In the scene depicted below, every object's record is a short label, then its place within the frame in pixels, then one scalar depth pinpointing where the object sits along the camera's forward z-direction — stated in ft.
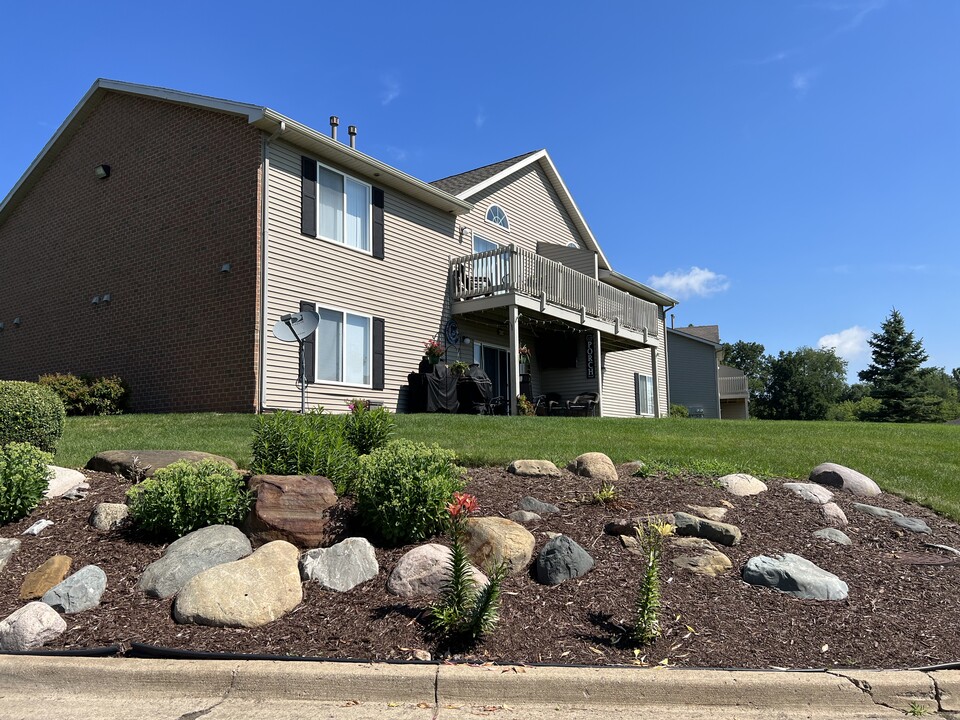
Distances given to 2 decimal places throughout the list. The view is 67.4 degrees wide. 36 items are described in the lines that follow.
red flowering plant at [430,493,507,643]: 12.40
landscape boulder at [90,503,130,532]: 17.61
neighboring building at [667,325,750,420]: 110.11
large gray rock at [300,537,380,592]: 14.80
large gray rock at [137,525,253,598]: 14.64
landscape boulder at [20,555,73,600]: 14.96
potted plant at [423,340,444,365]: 50.52
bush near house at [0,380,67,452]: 22.45
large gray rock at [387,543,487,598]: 14.32
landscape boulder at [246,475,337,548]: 16.38
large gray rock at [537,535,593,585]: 14.70
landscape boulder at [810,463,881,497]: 22.24
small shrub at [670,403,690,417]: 89.97
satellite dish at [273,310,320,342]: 34.32
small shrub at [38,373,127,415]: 41.93
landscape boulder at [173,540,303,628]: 13.44
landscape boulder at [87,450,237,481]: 21.01
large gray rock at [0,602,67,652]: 13.14
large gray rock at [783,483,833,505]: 20.21
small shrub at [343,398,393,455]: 21.67
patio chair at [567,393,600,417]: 60.85
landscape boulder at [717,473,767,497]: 20.67
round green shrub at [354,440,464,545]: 16.03
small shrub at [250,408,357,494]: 18.81
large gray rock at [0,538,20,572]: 16.16
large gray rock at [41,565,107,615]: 14.23
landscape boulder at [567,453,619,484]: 21.25
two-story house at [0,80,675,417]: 41.45
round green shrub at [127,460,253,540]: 16.61
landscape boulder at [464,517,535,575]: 15.10
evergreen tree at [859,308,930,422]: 128.69
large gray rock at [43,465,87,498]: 19.31
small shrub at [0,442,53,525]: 17.79
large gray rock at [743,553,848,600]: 14.44
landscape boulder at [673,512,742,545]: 16.53
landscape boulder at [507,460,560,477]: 21.67
